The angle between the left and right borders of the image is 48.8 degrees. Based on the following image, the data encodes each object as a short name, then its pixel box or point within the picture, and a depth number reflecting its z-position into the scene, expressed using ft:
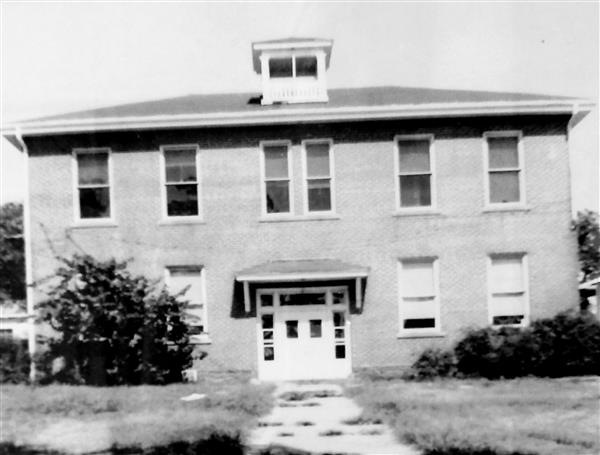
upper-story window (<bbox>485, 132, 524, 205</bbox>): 50.19
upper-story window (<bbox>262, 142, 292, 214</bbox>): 50.65
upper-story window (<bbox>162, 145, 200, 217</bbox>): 50.70
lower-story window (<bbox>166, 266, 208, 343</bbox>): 49.77
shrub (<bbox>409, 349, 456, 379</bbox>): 47.85
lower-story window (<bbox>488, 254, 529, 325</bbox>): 49.70
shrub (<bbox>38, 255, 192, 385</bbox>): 43.86
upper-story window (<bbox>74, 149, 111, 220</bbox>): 51.01
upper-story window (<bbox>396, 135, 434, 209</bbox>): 50.37
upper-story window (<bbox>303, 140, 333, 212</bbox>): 50.62
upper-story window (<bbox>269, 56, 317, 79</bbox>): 55.72
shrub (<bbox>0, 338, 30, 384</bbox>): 45.29
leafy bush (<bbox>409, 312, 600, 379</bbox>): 45.42
